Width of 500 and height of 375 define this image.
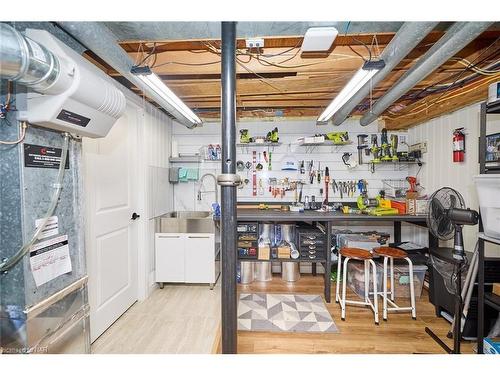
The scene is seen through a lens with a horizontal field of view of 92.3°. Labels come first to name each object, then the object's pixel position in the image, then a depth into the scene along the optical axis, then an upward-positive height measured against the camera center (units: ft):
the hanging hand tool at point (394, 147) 11.82 +1.76
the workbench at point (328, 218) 9.77 -1.49
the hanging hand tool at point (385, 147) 11.89 +1.74
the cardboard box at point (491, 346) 5.70 -4.01
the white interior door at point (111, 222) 7.32 -1.26
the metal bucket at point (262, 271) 11.82 -4.36
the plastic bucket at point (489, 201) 5.32 -0.48
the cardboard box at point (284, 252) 10.28 -2.98
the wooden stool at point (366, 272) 8.23 -3.17
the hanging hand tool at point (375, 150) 12.32 +1.64
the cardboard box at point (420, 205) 10.18 -1.01
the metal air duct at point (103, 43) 4.66 +3.01
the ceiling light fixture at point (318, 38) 4.95 +3.14
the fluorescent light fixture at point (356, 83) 5.70 +2.77
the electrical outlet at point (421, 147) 11.67 +1.71
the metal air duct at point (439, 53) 4.58 +2.86
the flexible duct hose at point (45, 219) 4.15 -0.64
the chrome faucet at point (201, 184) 13.14 -0.02
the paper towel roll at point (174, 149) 12.88 +1.87
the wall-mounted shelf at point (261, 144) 12.39 +2.05
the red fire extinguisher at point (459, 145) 9.32 +1.40
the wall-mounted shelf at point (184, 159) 12.59 +1.31
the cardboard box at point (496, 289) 6.05 -2.75
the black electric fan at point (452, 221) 5.94 -1.14
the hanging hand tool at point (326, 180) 12.87 +0.12
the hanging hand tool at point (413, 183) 12.26 -0.09
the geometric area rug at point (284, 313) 8.06 -4.84
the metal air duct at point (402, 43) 4.60 +2.94
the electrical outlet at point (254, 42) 5.60 +3.34
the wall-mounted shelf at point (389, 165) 12.71 +0.90
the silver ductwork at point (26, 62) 3.22 +1.78
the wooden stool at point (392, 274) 8.33 -3.30
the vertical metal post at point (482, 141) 5.97 +0.99
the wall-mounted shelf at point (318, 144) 11.99 +1.98
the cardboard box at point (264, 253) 10.35 -3.03
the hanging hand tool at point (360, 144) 12.78 +2.02
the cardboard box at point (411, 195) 11.16 -0.64
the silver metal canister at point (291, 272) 11.76 -4.40
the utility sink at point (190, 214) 13.10 -1.66
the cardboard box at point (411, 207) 10.21 -1.09
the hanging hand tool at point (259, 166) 13.01 +0.92
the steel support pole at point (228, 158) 3.40 +0.36
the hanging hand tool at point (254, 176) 13.11 +0.38
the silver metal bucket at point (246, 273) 11.41 -4.28
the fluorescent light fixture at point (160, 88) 6.02 +2.83
